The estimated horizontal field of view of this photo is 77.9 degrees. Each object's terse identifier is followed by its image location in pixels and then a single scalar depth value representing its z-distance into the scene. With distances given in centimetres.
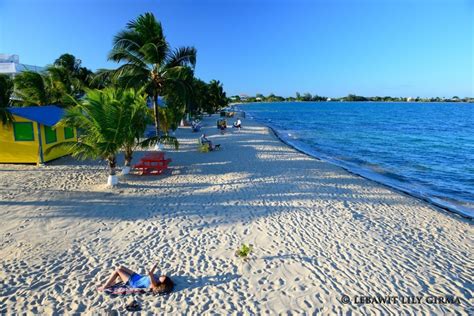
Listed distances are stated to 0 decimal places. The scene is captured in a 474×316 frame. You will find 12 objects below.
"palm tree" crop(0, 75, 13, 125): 1069
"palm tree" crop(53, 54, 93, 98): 1928
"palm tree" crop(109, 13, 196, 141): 1347
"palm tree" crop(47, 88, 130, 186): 862
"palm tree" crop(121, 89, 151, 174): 898
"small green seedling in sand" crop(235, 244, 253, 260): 498
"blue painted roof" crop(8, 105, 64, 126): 1089
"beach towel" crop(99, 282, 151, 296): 398
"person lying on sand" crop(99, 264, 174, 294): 405
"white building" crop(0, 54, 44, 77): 2900
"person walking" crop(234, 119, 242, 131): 2892
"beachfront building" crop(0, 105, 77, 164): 1106
